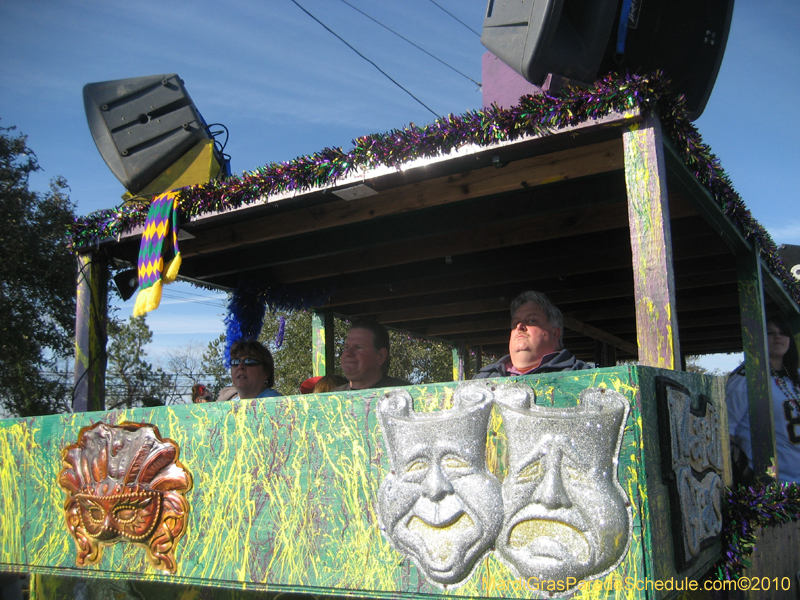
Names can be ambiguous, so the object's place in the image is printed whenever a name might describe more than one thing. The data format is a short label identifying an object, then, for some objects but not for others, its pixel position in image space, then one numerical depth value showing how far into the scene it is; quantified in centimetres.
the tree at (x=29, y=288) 1245
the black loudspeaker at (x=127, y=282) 416
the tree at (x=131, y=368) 3022
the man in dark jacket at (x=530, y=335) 287
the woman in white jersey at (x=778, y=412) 368
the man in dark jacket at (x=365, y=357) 356
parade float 180
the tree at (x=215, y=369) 2221
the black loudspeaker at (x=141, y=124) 389
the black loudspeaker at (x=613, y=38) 260
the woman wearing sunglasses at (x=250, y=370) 369
